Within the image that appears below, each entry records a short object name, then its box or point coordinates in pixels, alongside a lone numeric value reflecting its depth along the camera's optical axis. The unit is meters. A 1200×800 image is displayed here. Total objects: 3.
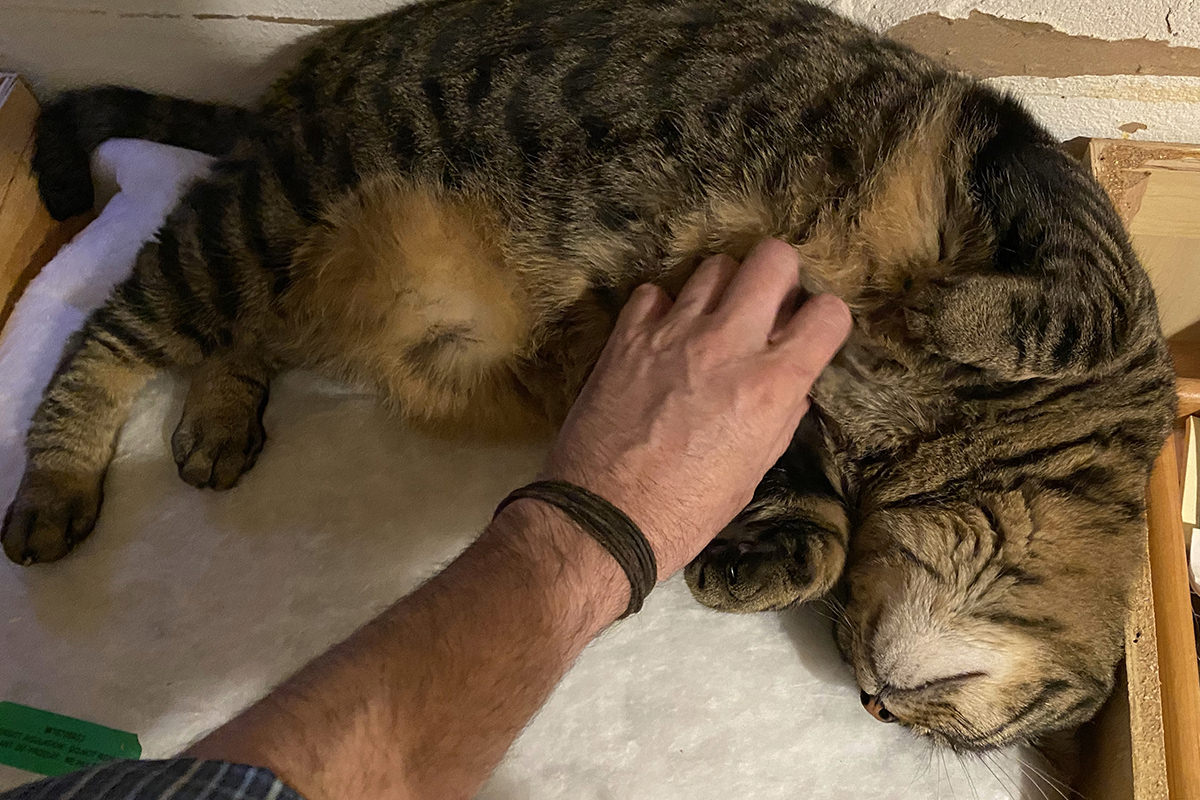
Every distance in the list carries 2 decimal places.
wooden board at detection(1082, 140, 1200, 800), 0.42
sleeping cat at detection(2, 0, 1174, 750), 0.38
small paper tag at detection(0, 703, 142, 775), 0.40
